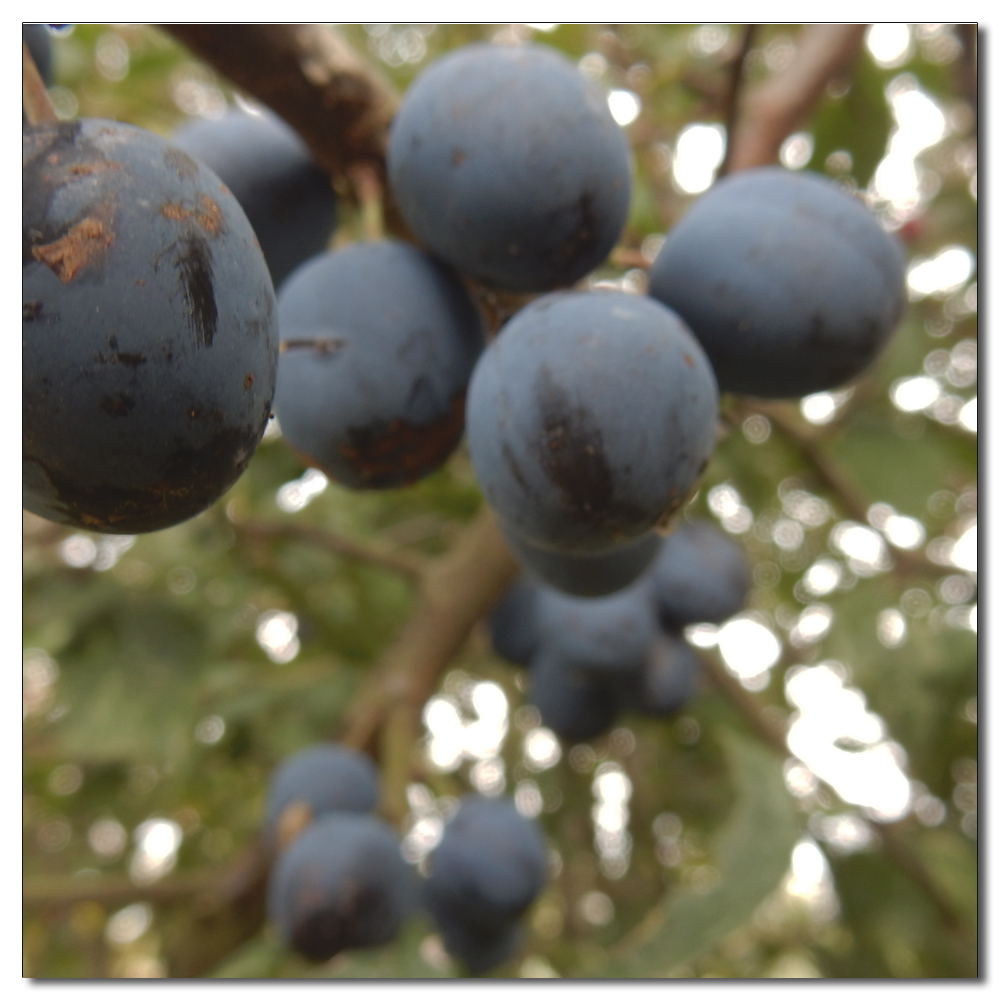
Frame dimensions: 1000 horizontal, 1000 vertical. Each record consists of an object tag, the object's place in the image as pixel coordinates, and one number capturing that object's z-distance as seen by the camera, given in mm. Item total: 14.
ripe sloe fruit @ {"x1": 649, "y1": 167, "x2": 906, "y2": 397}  89
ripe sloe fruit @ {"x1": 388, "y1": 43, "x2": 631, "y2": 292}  84
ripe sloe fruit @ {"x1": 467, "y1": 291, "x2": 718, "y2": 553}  79
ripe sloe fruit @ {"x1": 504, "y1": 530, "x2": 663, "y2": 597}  94
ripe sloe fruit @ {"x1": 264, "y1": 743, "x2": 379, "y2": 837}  132
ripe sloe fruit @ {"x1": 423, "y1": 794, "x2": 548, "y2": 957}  136
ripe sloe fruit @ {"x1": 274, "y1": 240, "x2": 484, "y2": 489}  88
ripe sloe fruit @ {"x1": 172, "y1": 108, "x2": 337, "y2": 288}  99
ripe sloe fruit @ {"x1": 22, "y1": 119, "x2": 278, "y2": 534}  60
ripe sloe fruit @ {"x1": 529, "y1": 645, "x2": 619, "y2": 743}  163
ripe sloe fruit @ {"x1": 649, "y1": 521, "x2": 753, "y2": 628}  157
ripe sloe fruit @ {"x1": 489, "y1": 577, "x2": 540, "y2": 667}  165
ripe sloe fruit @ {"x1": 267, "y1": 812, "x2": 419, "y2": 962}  121
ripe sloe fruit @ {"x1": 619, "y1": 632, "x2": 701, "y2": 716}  161
